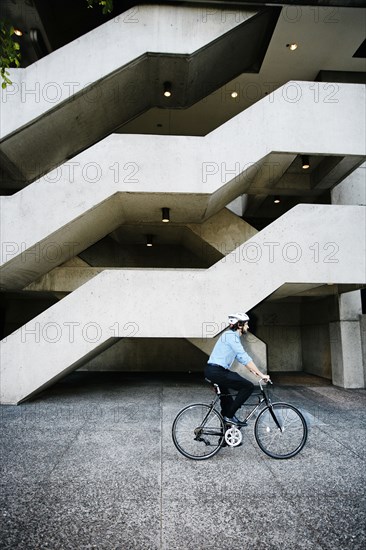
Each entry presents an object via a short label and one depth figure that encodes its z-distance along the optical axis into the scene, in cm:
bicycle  464
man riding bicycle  472
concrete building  780
